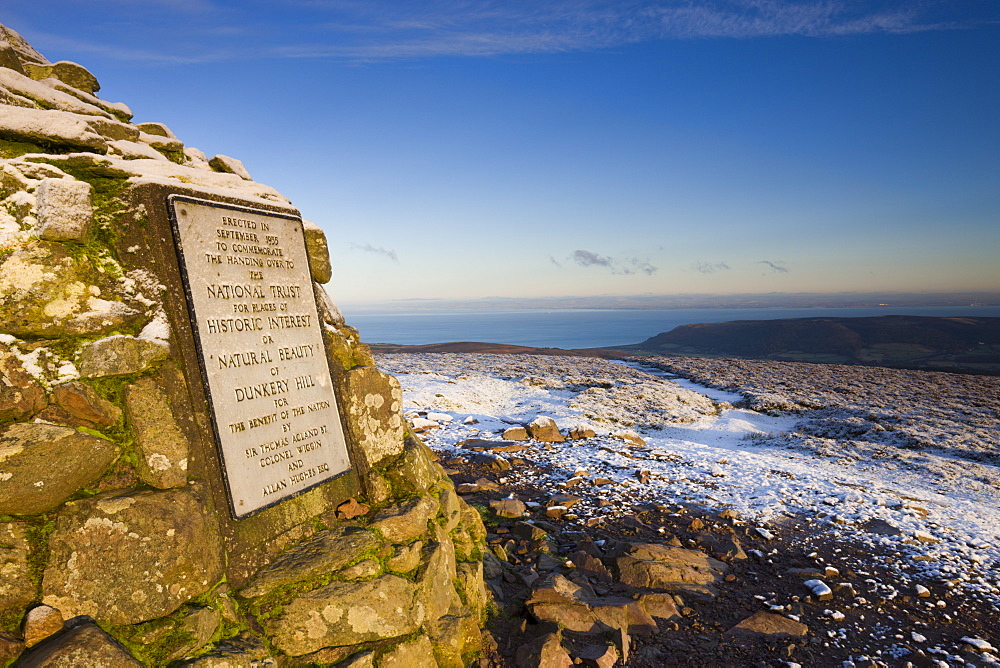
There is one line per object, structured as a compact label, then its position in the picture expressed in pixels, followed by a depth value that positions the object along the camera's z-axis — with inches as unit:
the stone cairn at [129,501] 104.7
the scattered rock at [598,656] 161.3
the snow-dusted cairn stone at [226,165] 206.1
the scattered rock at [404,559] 152.2
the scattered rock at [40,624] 98.1
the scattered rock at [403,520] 159.8
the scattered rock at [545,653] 157.4
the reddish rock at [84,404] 113.1
